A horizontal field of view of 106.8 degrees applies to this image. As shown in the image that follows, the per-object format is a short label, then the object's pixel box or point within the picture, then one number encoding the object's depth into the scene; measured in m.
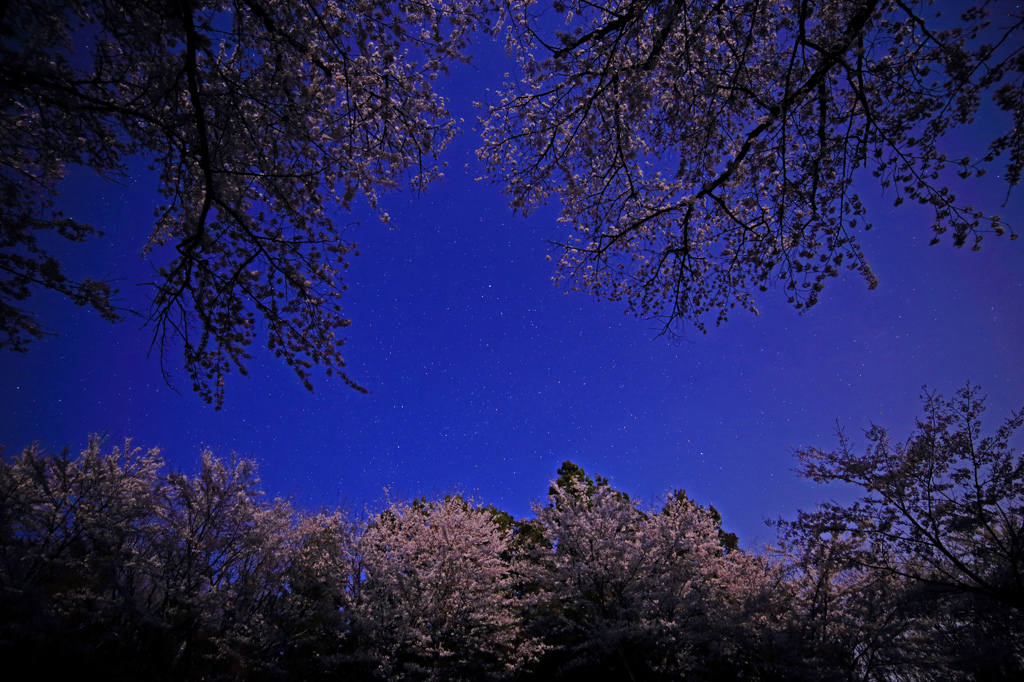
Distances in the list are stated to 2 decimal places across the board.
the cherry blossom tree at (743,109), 3.90
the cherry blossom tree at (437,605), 9.80
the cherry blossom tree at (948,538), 7.54
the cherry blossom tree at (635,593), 10.25
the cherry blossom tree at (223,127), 3.51
